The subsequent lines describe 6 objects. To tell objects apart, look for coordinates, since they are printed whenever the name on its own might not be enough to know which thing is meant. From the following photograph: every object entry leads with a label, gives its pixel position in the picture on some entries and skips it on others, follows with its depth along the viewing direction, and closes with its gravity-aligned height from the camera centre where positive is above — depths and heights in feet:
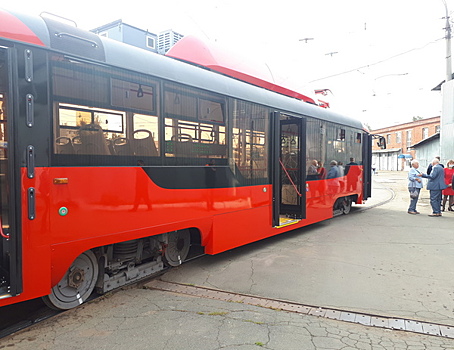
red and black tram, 10.02 +0.27
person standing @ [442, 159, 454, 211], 37.29 -1.72
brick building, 156.53 +13.68
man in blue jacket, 33.24 -2.00
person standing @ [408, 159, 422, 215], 33.91 -1.63
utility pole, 46.91 +16.61
